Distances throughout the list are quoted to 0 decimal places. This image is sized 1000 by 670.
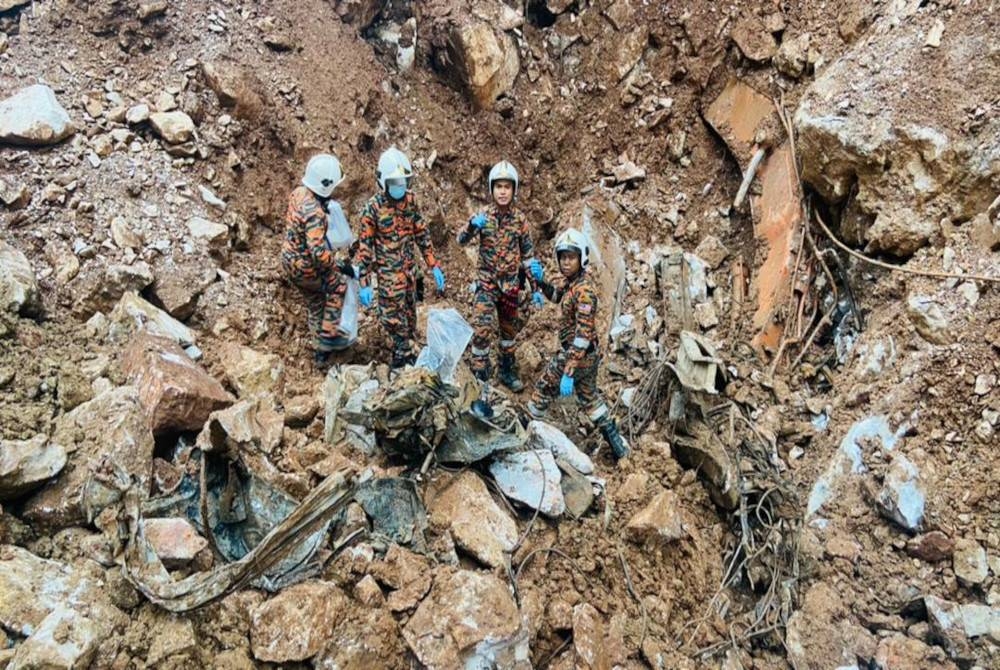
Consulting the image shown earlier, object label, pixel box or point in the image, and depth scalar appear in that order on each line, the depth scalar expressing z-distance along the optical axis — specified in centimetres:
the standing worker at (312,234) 451
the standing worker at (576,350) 445
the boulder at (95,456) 294
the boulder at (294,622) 268
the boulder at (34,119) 472
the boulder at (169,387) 365
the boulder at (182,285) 475
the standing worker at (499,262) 484
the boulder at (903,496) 371
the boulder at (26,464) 289
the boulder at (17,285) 386
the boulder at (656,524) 390
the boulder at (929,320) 413
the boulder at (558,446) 436
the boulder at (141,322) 425
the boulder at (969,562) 344
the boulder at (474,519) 351
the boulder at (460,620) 286
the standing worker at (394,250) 470
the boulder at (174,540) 280
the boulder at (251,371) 443
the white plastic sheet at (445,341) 453
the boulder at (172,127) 537
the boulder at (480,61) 699
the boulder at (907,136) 439
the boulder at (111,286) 441
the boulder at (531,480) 390
